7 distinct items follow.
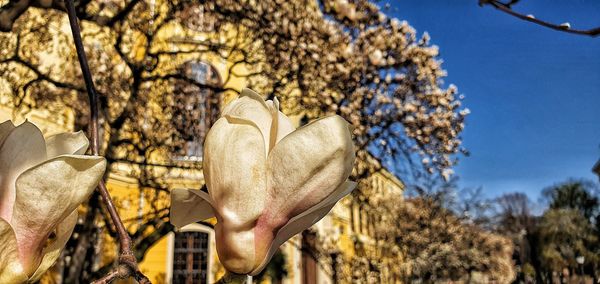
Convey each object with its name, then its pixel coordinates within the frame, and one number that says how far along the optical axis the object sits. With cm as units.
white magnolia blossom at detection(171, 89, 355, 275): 44
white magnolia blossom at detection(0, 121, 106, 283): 39
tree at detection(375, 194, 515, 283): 1695
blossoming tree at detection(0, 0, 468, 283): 569
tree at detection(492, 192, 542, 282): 3562
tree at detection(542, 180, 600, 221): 3956
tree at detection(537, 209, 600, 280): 3184
